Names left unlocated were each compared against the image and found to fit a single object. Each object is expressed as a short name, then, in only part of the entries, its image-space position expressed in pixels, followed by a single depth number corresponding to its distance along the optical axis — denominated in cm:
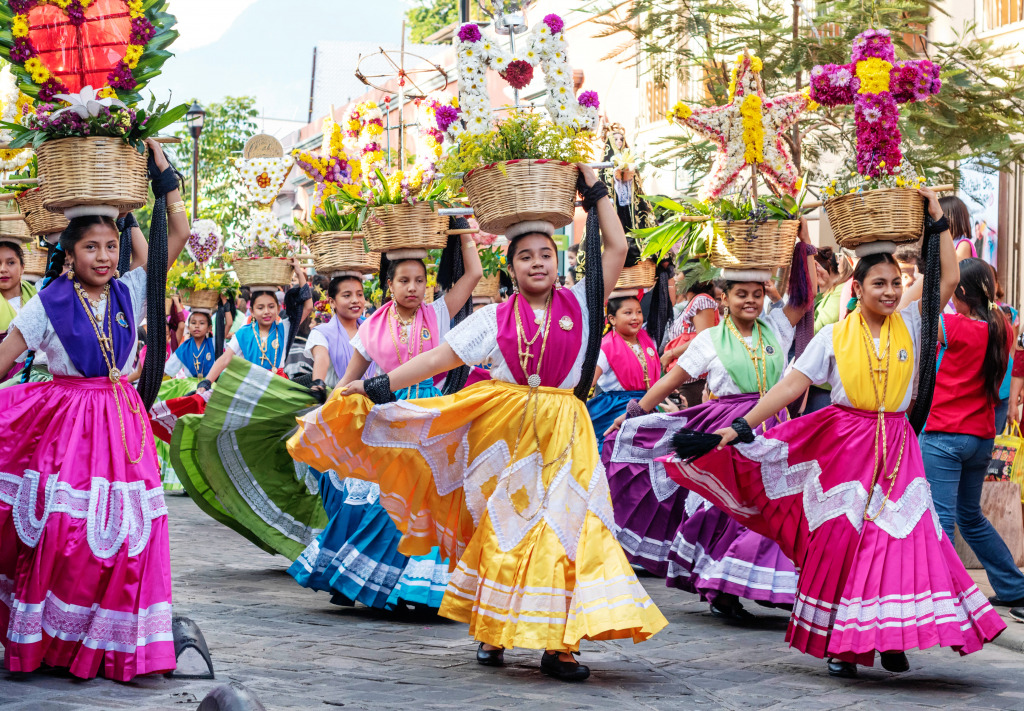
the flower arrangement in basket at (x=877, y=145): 597
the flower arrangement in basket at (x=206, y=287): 1471
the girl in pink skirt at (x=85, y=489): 543
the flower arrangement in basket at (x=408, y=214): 740
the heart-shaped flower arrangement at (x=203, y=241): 1370
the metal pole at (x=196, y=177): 2246
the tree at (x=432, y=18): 4081
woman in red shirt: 723
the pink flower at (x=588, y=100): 636
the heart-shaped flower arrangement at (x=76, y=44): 562
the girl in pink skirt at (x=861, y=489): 561
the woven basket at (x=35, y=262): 960
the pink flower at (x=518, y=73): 630
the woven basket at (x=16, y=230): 898
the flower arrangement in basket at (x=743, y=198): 732
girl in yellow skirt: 558
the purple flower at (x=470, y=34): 630
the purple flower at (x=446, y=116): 646
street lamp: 2186
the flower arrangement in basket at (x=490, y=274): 1209
